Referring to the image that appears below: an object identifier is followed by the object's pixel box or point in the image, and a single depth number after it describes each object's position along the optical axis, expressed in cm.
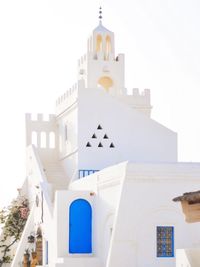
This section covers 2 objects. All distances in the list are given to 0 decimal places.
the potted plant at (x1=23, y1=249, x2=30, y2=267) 2859
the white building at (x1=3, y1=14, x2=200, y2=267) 2188
